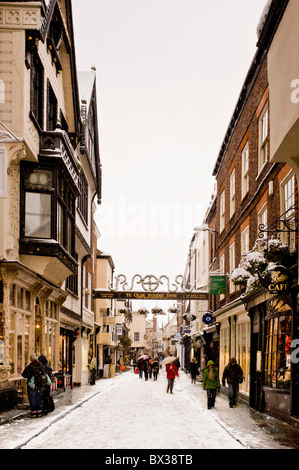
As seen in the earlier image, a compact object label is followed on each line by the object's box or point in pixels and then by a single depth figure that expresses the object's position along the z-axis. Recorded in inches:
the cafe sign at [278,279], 520.3
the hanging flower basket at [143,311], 1467.6
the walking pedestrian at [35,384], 606.7
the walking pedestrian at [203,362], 1470.0
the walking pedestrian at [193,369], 1428.2
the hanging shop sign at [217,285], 1062.4
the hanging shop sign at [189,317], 1582.2
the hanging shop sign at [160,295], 1363.2
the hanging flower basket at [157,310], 1508.4
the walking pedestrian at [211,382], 733.9
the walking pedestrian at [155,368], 1614.2
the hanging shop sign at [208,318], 1266.0
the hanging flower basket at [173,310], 1455.5
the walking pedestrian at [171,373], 1035.9
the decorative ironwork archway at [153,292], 1353.3
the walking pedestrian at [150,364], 1662.0
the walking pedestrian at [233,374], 738.8
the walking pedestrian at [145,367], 1604.3
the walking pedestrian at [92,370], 1255.5
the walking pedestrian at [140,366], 1657.0
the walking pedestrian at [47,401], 638.7
